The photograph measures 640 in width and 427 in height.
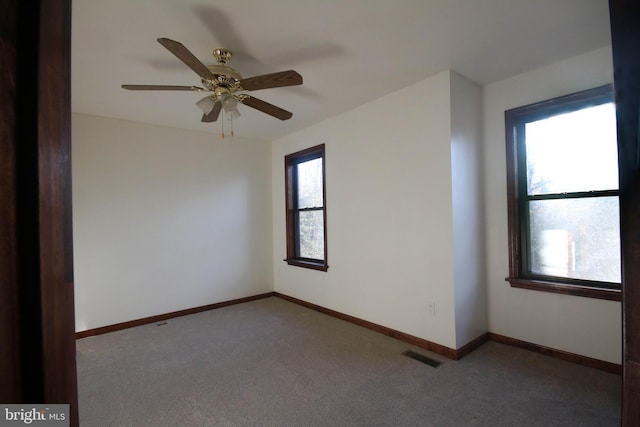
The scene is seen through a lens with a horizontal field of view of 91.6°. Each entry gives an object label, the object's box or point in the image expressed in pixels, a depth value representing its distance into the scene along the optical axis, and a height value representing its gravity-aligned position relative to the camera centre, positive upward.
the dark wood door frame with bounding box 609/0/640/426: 0.49 +0.05
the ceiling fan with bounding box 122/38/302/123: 2.09 +0.96
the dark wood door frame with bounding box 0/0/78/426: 0.34 +0.02
